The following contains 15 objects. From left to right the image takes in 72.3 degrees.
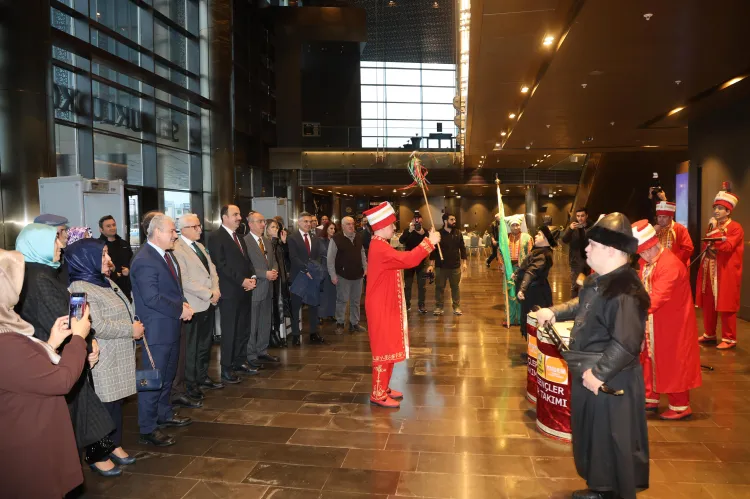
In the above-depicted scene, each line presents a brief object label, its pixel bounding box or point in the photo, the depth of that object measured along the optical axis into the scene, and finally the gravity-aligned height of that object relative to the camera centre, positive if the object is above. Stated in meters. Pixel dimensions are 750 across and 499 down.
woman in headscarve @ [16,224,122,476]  2.72 -0.43
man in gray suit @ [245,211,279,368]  5.98 -0.87
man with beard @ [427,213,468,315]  8.96 -0.74
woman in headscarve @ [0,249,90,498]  1.95 -0.69
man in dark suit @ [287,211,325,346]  7.02 -0.52
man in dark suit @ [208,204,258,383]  5.38 -0.63
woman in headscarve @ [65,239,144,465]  3.15 -0.64
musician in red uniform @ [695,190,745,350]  6.45 -0.69
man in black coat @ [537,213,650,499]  2.49 -0.72
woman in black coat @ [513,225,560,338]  5.47 -0.63
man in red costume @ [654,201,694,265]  6.54 -0.19
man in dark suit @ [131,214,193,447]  3.86 -0.66
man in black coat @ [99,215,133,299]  6.68 -0.32
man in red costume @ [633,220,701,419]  3.99 -1.03
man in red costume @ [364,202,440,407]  4.49 -0.73
